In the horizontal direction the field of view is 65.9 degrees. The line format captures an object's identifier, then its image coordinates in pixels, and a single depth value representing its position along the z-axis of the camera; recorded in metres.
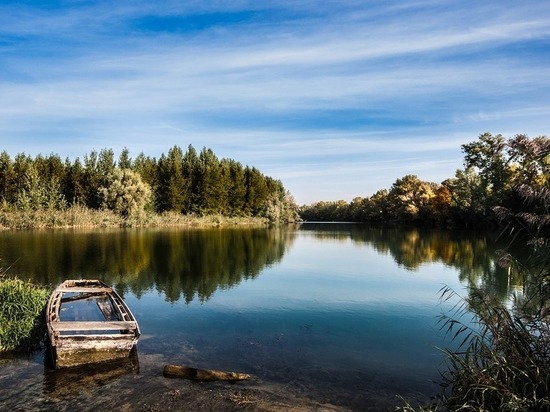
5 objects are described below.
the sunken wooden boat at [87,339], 9.97
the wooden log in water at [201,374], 9.58
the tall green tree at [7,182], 61.15
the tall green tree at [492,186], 54.16
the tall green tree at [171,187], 75.44
